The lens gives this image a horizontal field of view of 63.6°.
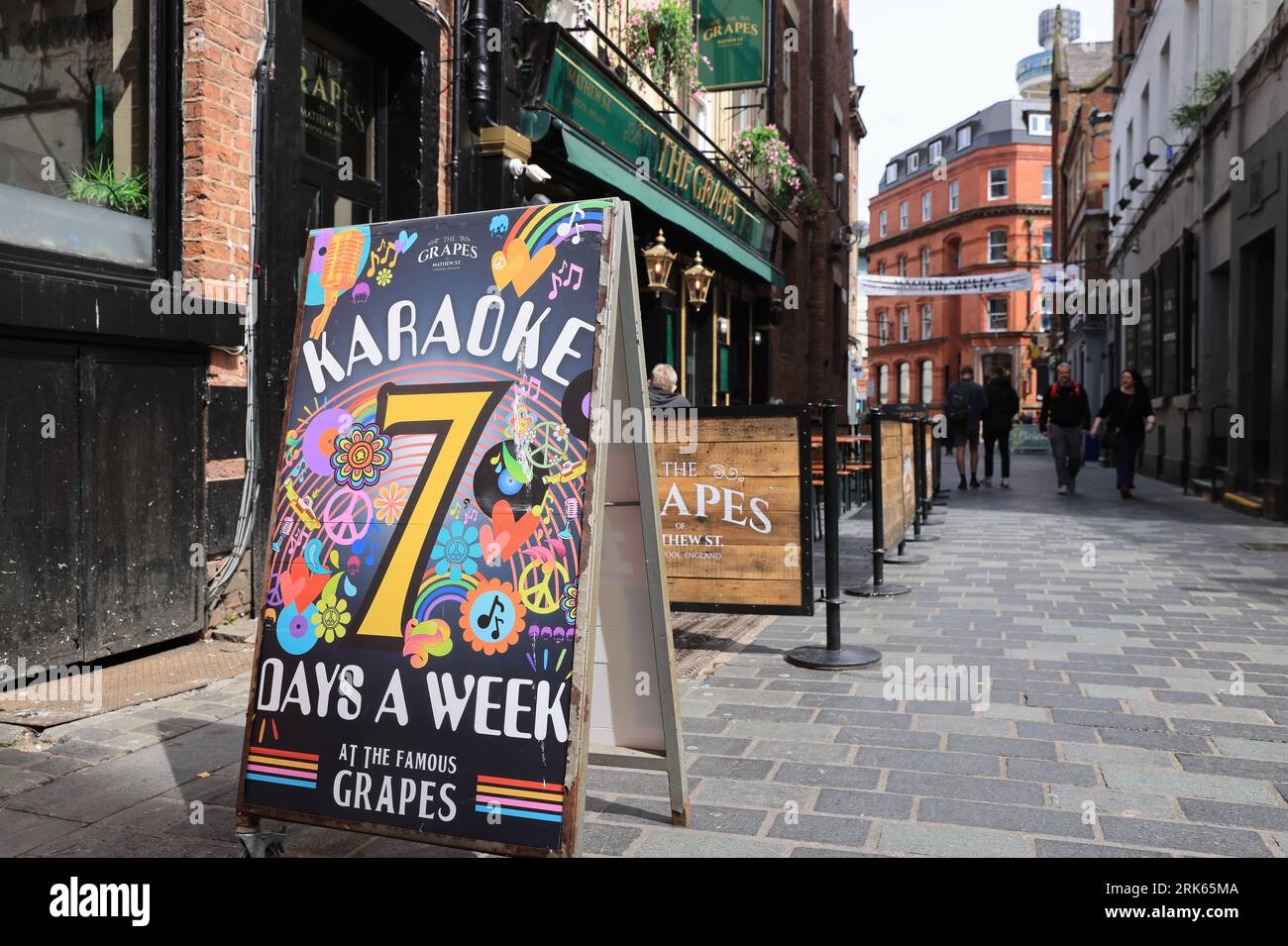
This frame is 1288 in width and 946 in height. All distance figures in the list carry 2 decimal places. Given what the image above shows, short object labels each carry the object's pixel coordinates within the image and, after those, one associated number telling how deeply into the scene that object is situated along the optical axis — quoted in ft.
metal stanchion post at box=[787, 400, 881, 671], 16.14
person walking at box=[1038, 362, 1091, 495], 46.52
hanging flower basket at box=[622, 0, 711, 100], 36.24
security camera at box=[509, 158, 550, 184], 25.93
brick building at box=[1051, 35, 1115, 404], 100.78
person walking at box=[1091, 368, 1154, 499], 45.70
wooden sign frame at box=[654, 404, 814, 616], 16.29
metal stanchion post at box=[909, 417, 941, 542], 31.63
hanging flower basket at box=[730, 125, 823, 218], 51.08
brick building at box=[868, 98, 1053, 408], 181.06
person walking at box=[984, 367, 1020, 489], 51.11
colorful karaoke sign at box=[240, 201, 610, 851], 7.82
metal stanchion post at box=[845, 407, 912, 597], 21.67
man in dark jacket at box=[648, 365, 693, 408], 22.17
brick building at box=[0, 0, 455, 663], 14.23
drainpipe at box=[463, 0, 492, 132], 24.77
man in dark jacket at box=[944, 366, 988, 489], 50.26
